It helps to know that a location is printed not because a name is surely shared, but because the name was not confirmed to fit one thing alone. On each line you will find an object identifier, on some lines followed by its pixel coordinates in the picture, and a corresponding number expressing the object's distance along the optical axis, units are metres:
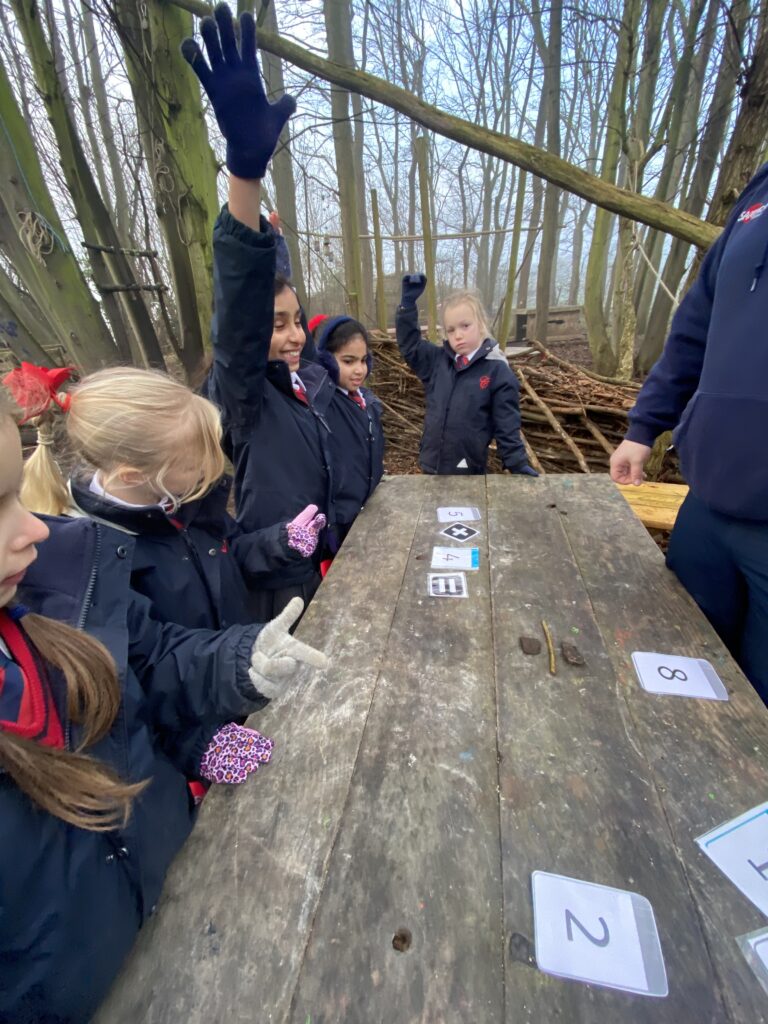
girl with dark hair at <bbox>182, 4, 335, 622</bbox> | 1.30
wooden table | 0.72
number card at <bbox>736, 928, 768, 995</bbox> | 0.72
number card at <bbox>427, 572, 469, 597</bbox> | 1.68
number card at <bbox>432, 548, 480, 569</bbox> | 1.85
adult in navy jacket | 1.31
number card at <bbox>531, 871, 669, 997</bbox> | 0.72
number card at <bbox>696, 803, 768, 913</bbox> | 0.82
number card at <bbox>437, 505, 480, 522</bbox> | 2.25
